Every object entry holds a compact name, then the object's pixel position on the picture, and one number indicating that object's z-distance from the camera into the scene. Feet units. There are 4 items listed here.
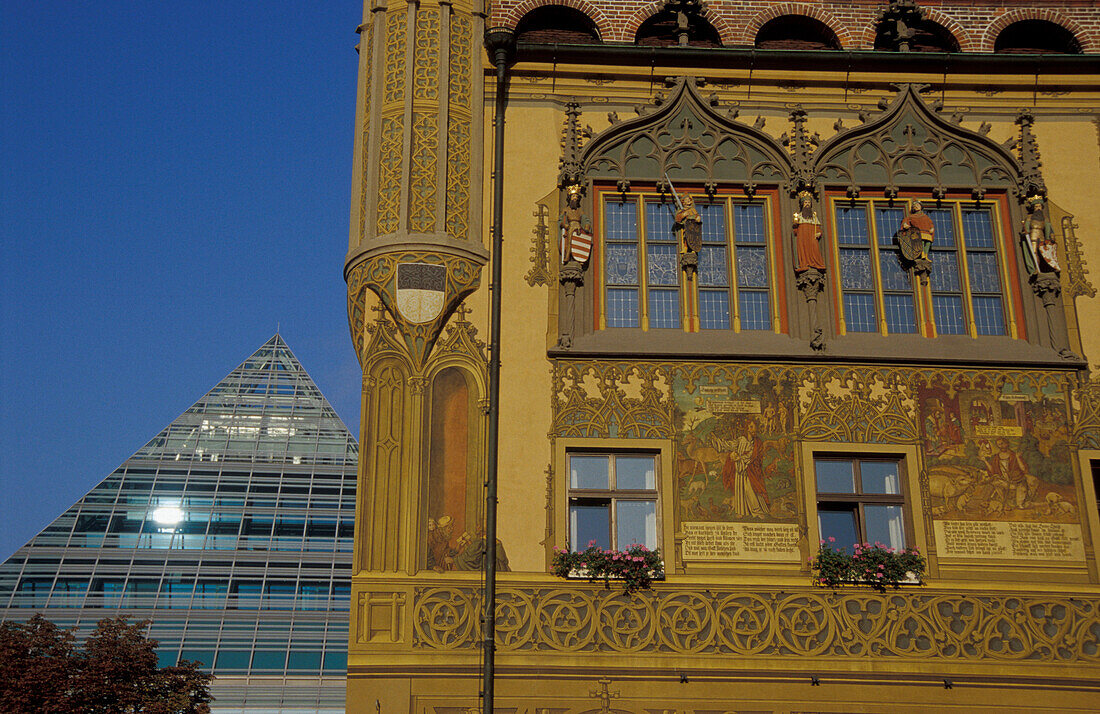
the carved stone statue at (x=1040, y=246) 63.05
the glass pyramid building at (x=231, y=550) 179.63
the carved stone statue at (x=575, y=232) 61.77
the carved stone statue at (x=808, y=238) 62.13
